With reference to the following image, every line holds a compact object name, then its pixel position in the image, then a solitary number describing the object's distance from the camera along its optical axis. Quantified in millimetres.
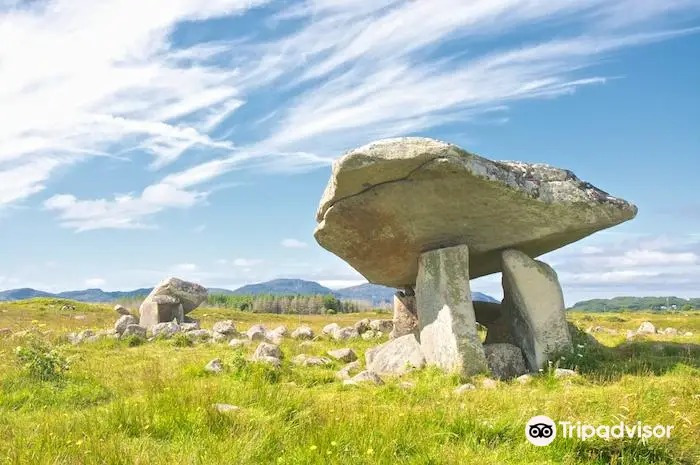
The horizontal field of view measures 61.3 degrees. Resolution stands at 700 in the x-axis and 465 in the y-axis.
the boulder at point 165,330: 21891
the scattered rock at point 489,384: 11227
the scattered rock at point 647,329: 25294
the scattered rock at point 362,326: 24766
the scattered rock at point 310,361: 14555
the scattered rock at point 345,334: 23252
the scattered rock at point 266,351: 14445
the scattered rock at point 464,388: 10500
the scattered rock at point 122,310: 35562
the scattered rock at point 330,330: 24606
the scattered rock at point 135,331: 21984
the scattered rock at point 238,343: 18869
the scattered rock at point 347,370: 12607
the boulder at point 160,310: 28312
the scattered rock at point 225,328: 22959
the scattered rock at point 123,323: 23609
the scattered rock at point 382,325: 24731
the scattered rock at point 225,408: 7197
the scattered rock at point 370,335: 23422
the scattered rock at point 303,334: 23172
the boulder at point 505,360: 13477
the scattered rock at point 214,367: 12578
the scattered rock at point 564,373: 12211
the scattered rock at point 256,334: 21844
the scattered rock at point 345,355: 16250
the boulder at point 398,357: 14031
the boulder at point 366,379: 11306
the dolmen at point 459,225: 12500
